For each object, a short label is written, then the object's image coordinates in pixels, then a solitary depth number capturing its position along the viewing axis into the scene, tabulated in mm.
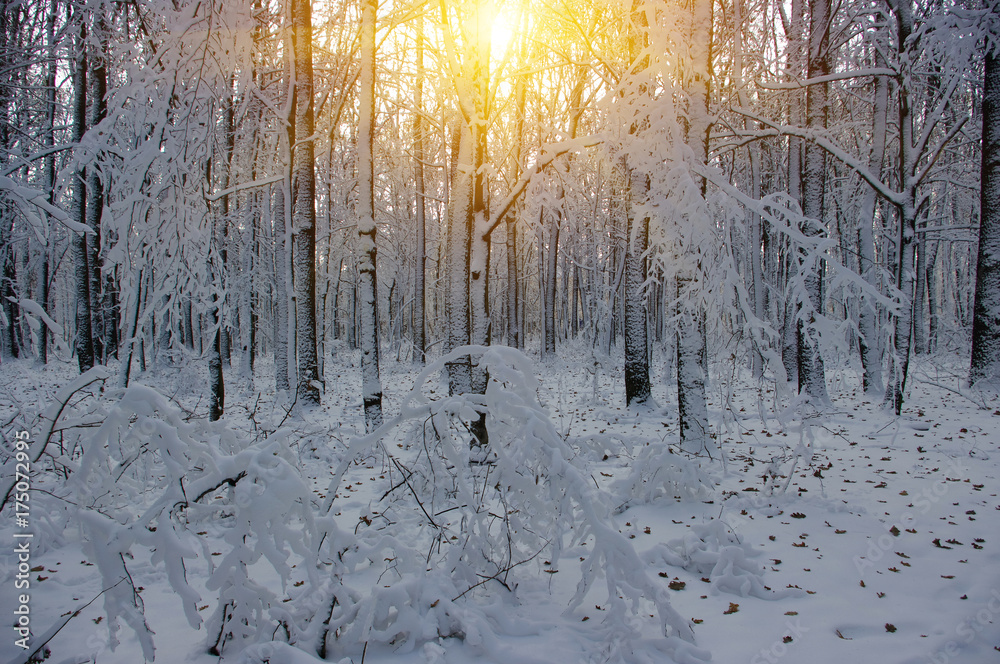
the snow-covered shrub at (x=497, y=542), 2744
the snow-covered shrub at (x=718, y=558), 3535
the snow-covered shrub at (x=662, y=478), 5109
